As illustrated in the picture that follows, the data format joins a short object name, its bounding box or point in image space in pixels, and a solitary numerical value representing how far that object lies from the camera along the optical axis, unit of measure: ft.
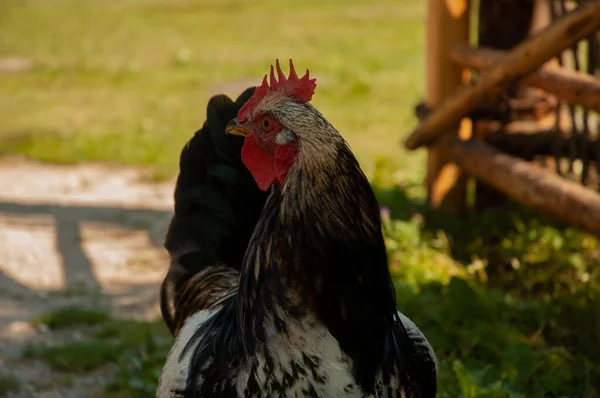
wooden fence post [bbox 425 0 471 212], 20.51
